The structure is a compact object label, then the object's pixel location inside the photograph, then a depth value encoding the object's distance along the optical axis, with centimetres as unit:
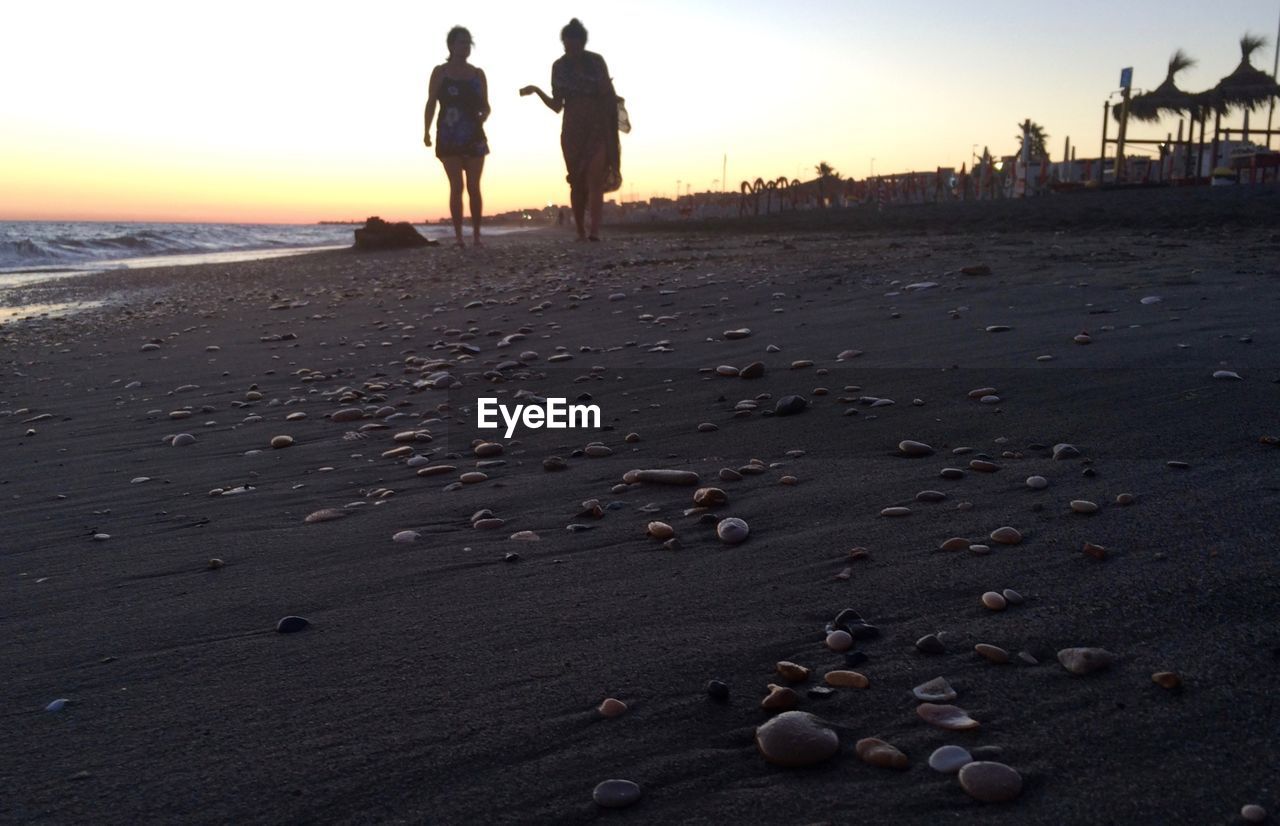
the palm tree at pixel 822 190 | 4262
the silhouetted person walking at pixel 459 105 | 1253
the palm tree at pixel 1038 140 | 7688
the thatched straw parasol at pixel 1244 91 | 2964
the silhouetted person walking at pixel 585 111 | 1246
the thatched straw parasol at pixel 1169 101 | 3030
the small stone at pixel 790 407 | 354
